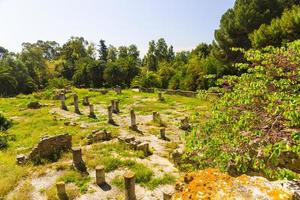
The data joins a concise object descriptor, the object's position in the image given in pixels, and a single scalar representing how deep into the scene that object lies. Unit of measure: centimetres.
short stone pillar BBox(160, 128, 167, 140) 1214
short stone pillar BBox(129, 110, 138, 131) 1392
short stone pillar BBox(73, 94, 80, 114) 1864
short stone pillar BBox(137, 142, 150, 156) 992
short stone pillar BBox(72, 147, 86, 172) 877
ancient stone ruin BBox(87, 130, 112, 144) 1168
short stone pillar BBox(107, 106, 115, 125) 1532
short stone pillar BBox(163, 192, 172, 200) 617
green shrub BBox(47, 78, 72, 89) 3476
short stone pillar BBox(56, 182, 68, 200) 702
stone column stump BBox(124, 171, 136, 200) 647
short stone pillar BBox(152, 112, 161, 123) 1503
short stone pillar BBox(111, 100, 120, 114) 1842
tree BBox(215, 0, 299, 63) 2178
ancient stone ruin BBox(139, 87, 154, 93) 2944
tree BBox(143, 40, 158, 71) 4734
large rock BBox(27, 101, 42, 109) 2160
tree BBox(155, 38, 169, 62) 4795
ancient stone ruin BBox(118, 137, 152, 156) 994
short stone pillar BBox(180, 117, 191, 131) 1353
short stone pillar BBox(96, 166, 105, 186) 768
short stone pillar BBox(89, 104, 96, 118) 1741
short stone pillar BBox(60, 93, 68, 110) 2009
